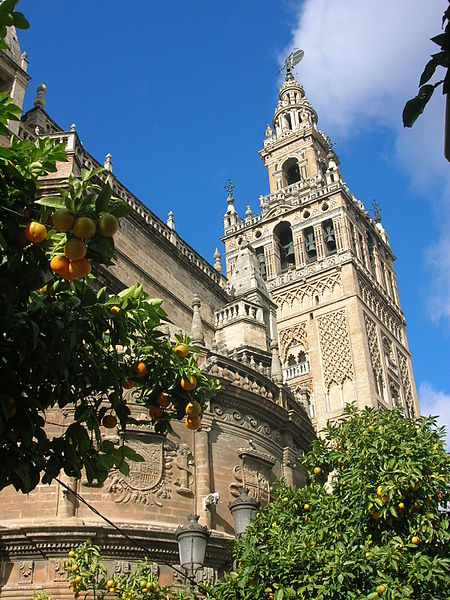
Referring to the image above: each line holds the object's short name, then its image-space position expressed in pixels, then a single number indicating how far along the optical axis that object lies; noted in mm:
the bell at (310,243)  42812
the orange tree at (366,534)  9227
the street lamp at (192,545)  9977
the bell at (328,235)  42188
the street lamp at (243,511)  11250
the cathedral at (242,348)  14484
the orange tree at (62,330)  4891
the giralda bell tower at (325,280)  37281
